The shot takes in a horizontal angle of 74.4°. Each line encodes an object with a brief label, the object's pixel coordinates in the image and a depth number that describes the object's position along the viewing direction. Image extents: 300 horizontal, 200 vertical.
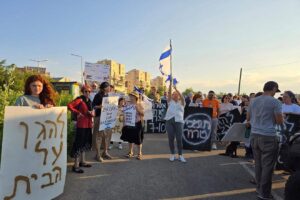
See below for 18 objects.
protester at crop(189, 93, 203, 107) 7.94
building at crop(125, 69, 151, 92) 94.03
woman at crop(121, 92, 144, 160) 5.56
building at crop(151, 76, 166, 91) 101.67
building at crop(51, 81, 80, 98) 19.17
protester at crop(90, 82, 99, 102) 7.03
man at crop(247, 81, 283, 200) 3.43
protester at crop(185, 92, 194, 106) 9.04
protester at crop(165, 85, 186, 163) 5.34
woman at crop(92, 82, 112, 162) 5.20
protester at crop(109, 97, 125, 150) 6.50
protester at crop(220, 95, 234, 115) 7.49
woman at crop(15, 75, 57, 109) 3.01
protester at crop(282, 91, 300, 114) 4.73
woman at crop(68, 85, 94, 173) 4.39
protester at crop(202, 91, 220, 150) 6.73
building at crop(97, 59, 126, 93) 70.01
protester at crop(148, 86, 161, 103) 9.72
